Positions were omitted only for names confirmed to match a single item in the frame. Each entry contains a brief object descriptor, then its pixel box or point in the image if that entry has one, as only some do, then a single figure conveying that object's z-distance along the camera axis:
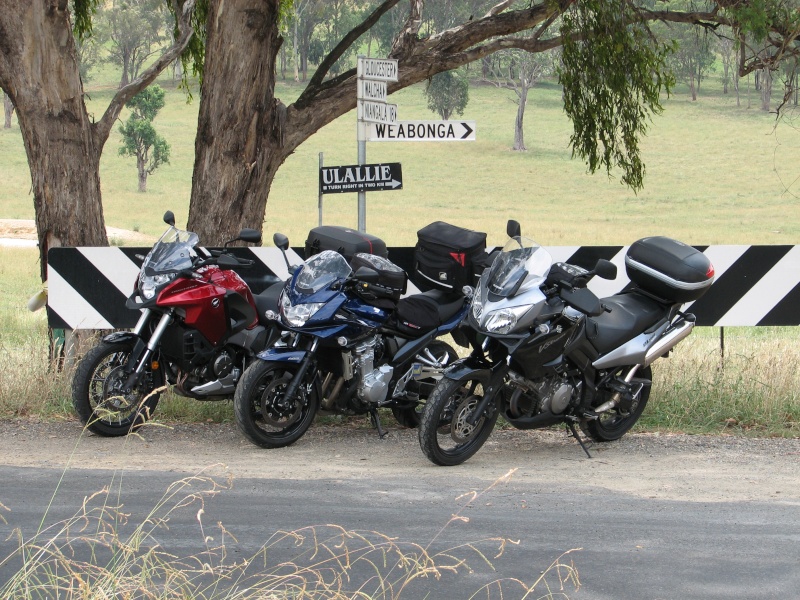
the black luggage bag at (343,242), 15.38
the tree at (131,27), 159.16
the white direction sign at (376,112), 18.48
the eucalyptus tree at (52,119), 18.03
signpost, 18.51
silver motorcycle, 13.01
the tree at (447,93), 144.02
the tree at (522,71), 137.10
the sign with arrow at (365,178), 18.48
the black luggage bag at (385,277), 14.37
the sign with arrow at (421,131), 18.66
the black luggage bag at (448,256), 14.83
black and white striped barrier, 16.36
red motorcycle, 14.02
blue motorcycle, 13.73
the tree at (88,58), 159.64
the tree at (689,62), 144.15
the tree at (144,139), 116.06
